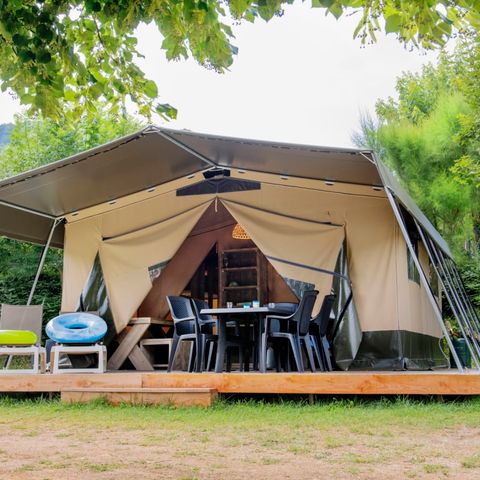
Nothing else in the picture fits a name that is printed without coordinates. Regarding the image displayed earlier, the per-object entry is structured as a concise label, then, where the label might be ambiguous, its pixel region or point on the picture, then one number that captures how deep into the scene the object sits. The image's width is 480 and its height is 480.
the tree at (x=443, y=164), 11.31
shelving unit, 8.34
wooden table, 7.41
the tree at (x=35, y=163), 10.84
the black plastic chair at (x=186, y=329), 5.85
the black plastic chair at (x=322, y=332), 6.03
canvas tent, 6.02
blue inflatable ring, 6.29
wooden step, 4.97
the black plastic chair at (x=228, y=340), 5.93
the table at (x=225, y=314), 5.36
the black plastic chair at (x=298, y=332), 5.41
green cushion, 5.96
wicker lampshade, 8.11
